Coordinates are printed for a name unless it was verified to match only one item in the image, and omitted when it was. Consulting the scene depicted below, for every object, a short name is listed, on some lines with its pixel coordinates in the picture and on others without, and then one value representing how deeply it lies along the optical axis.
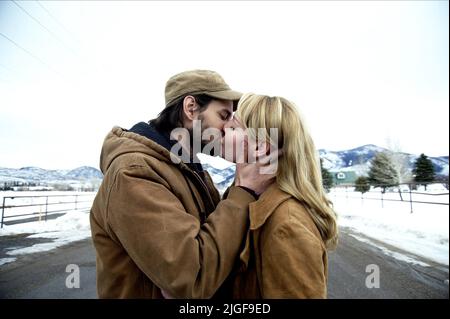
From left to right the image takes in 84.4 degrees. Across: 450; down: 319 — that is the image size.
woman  1.00
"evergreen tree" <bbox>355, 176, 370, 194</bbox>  26.89
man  0.96
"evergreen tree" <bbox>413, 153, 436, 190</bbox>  28.73
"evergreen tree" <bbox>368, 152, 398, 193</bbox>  31.17
